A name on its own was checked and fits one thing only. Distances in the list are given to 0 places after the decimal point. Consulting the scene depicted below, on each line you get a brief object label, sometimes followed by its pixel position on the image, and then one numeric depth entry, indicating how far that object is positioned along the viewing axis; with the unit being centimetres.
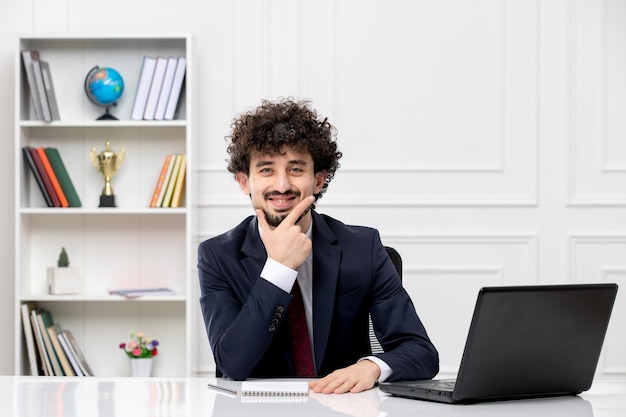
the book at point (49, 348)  379
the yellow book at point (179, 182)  386
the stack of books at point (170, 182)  386
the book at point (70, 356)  382
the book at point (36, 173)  382
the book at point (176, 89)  382
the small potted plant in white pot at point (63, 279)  386
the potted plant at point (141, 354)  387
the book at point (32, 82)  378
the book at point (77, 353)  384
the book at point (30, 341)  376
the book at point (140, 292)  382
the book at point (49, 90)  382
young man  184
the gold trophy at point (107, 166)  387
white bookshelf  397
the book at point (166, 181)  386
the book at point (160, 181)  386
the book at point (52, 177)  384
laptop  145
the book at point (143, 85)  383
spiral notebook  156
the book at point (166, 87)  383
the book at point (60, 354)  381
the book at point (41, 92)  378
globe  383
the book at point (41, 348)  377
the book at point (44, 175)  383
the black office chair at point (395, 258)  234
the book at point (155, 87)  383
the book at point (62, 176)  385
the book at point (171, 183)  386
